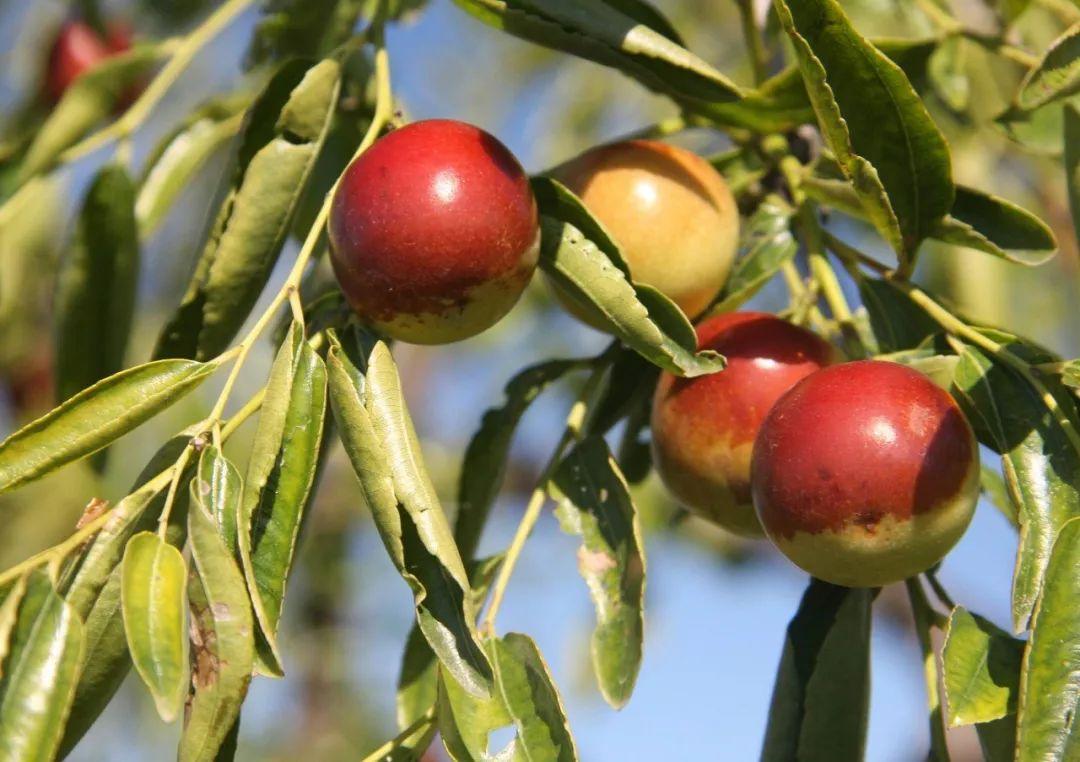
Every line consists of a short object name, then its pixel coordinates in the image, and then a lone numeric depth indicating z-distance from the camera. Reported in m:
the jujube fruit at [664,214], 0.69
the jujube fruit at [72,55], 0.87
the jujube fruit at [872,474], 0.65
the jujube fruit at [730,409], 0.68
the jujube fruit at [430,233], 0.65
